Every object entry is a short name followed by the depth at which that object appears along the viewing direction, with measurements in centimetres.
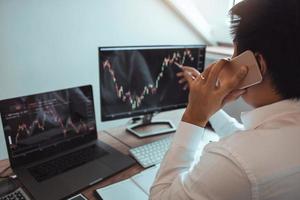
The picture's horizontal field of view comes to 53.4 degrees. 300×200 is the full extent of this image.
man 61
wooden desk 96
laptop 97
